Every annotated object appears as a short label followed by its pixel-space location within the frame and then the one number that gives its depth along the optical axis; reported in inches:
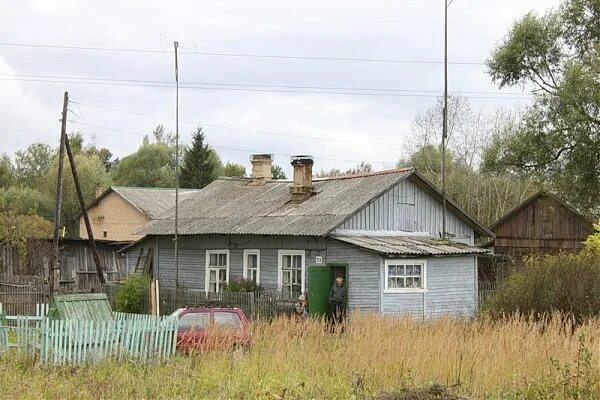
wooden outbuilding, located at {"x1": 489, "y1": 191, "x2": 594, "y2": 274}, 1505.9
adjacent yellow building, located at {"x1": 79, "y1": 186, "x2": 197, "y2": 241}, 2055.9
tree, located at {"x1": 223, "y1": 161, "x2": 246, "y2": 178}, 3278.5
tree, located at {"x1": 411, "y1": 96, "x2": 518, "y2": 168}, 2173.0
